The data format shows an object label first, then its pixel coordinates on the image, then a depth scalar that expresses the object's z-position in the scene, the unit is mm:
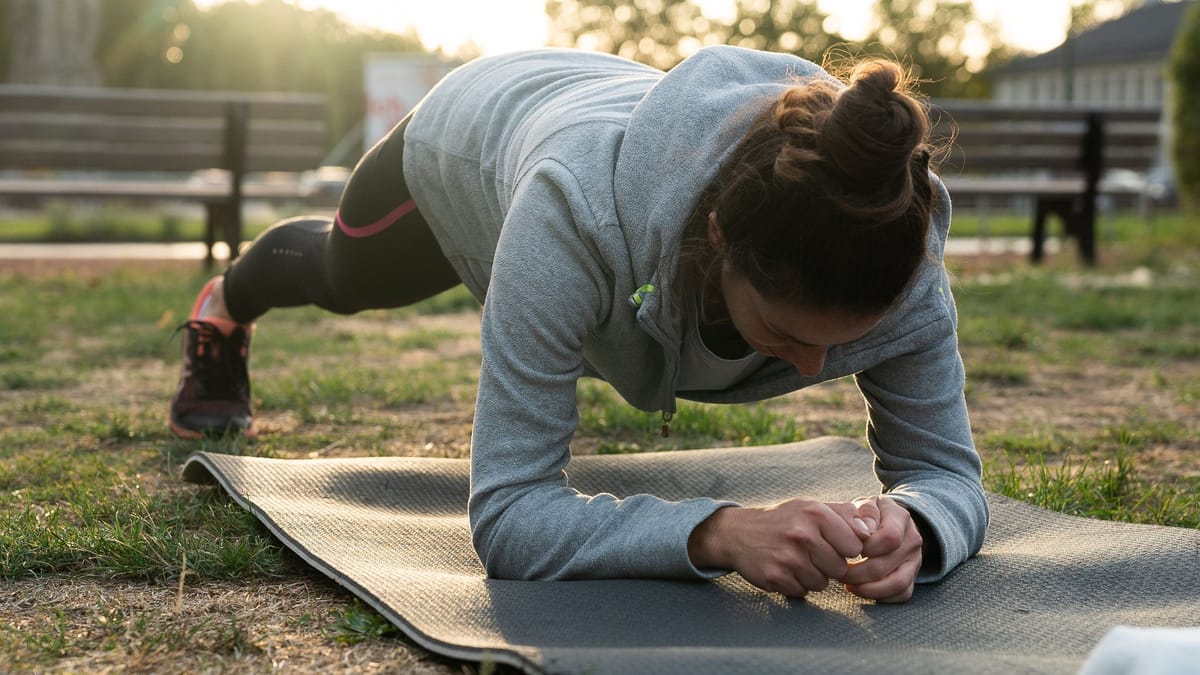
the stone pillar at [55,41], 15961
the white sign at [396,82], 16250
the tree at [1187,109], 12641
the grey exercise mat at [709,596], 1736
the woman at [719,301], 1731
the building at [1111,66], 45062
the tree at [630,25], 44906
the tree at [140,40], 33719
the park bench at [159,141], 7582
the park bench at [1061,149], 8984
